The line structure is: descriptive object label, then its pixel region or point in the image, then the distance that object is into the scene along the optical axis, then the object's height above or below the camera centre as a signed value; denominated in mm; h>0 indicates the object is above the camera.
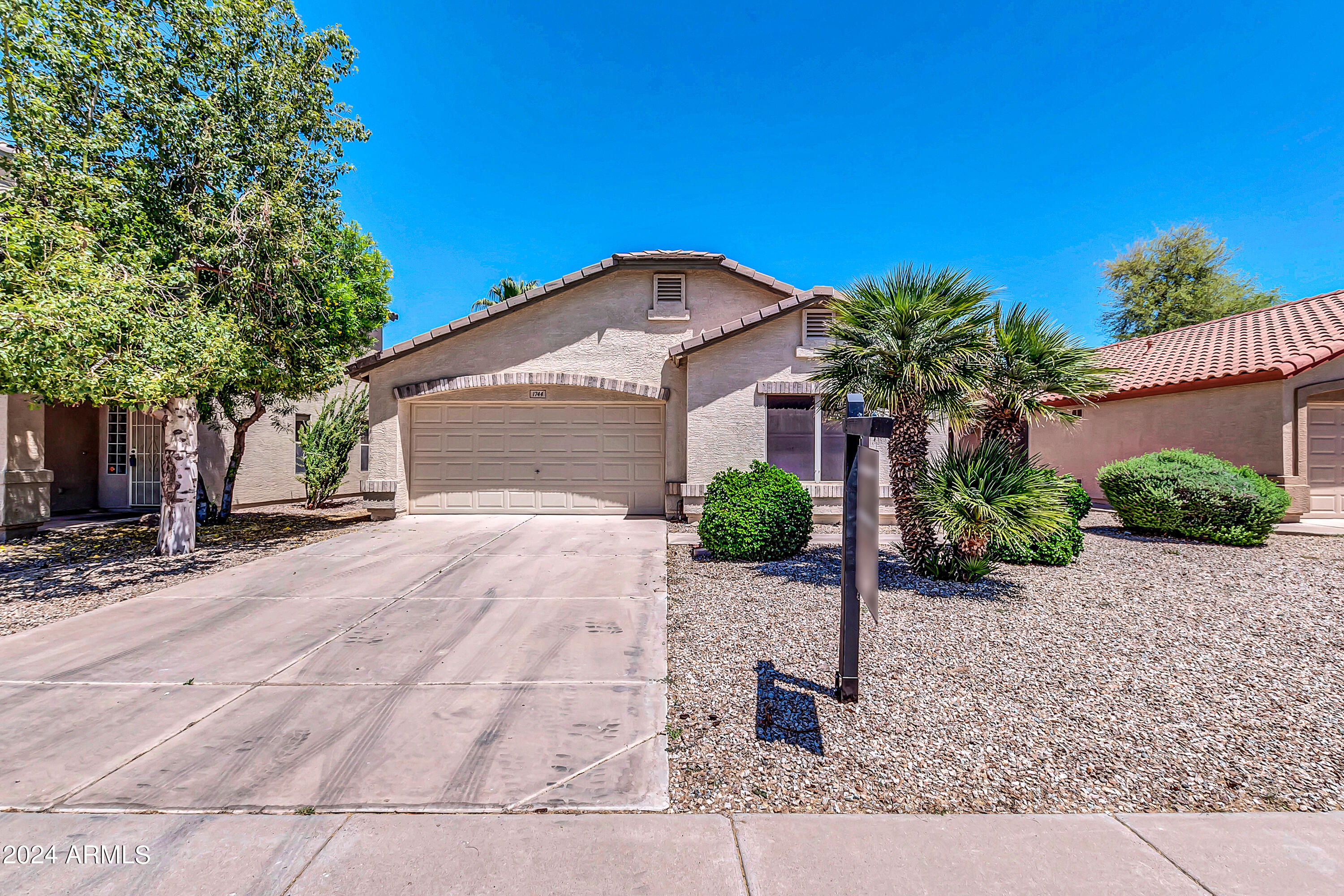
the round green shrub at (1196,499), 8625 -778
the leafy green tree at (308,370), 8773 +1367
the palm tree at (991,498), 6082 -531
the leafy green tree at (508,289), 21812 +6530
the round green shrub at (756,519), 7727 -954
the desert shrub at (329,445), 13578 +172
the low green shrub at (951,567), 6484 -1379
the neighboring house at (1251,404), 10242 +931
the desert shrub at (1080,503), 8852 -859
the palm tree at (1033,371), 6441 +918
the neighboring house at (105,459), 9547 -144
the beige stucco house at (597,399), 11094 +1120
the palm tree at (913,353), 6293 +1114
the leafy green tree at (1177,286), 25141 +7611
